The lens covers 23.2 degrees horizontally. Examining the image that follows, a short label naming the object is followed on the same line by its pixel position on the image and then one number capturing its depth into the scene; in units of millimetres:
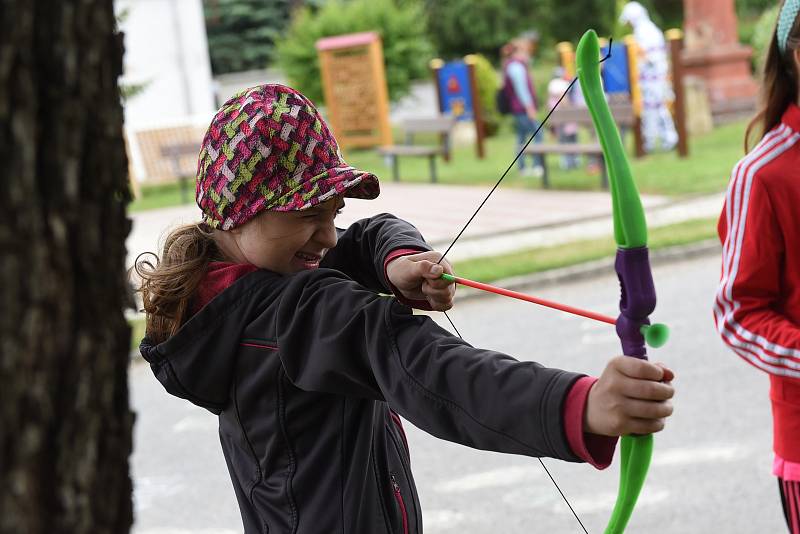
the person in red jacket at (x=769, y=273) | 4124
